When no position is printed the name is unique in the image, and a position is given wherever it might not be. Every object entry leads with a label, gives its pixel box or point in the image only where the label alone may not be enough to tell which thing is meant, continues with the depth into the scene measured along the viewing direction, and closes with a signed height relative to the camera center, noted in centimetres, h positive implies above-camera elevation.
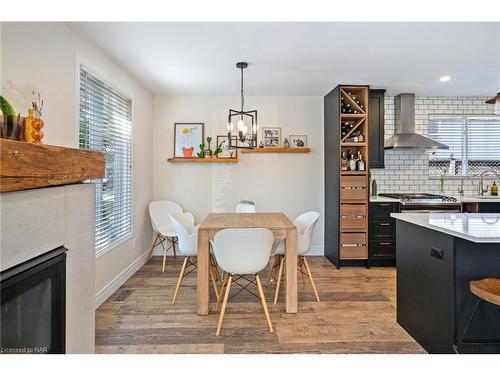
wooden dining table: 281 -64
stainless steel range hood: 450 +87
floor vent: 315 -115
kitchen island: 191 -60
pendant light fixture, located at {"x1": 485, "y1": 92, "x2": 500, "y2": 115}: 231 +64
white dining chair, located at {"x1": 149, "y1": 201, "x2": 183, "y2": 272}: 444 -45
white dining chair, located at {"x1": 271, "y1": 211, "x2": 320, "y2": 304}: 314 -63
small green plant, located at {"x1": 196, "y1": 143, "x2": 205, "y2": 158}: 475 +51
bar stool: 163 -56
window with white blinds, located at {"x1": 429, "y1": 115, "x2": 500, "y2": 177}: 499 +66
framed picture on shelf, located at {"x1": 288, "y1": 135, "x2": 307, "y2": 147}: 495 +75
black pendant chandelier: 342 +62
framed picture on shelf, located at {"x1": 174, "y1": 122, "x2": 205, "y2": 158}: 491 +78
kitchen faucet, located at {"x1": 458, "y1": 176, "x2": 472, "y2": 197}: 494 +5
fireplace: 128 -55
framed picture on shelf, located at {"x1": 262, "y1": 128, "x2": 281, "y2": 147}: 496 +80
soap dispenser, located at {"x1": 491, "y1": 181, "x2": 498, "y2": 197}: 474 -3
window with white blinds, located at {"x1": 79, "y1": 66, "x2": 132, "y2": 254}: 292 +43
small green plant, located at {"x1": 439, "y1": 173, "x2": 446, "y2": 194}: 494 +9
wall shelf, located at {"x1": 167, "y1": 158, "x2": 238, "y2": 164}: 472 +40
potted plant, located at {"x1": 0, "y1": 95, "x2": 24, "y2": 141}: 139 +29
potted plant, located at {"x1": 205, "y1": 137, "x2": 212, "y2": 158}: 473 +56
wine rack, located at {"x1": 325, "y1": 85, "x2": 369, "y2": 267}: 432 +9
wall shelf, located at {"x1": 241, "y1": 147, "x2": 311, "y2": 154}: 478 +57
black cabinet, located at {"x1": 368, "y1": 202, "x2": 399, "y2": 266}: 430 -63
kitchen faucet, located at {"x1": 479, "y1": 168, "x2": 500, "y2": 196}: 486 +13
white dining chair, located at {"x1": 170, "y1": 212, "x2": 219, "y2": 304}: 311 -57
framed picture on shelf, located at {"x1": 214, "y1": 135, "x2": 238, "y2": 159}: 491 +58
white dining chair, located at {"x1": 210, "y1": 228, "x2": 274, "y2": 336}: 247 -52
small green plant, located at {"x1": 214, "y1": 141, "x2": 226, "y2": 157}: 472 +56
